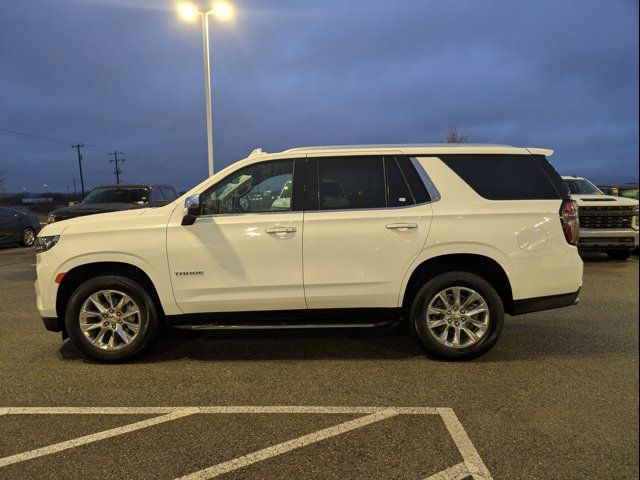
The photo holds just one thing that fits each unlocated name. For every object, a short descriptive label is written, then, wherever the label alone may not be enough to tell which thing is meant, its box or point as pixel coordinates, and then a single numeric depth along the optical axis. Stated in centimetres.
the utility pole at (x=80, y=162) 7138
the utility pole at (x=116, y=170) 8550
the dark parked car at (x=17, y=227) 1508
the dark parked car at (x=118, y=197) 1044
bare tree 2569
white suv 438
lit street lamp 1376
